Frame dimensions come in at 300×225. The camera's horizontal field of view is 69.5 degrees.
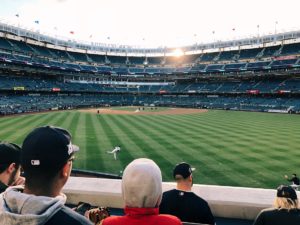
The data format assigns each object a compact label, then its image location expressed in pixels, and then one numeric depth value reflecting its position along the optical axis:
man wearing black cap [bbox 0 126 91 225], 1.66
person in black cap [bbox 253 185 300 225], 3.12
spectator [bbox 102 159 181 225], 2.15
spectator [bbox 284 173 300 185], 9.77
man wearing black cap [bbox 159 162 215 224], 3.18
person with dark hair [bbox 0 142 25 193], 3.12
